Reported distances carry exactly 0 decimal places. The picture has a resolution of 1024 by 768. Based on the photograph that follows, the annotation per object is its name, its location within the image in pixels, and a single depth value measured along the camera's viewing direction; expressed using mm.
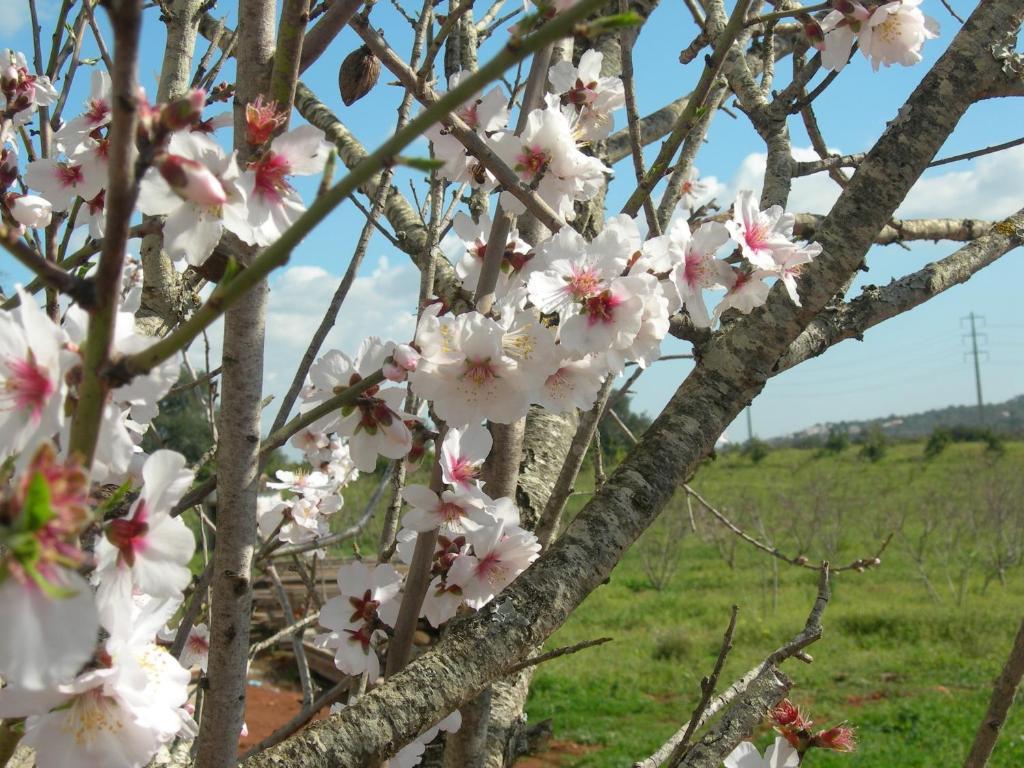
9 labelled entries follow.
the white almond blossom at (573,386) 464
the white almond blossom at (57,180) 515
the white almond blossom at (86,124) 499
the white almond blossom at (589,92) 549
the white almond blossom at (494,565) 527
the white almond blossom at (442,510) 502
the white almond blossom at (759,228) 501
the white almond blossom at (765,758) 549
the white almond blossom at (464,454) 506
